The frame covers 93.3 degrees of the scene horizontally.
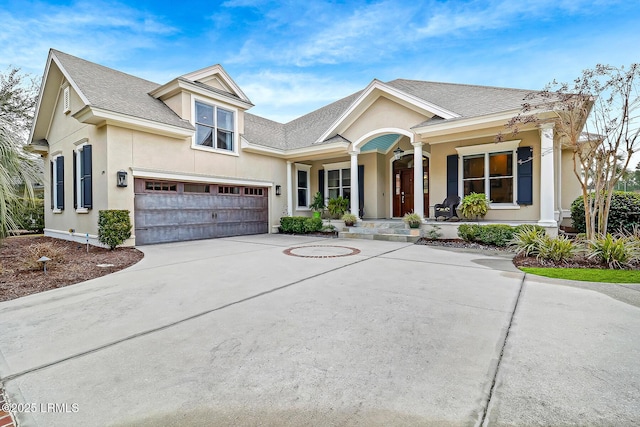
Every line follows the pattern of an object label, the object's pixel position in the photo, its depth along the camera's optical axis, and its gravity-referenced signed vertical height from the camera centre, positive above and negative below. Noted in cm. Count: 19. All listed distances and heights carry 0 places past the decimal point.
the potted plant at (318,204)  1391 +20
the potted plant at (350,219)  1145 -42
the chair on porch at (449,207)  1021 +0
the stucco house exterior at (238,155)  891 +193
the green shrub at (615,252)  564 -88
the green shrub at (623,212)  823 -17
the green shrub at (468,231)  879 -72
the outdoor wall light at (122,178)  859 +90
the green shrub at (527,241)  671 -81
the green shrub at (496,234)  823 -76
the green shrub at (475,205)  970 +6
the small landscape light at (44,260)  538 -89
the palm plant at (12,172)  568 +85
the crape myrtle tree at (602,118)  638 +199
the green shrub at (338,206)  1294 +9
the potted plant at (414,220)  987 -41
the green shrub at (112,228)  816 -49
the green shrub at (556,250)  609 -89
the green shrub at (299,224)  1217 -66
